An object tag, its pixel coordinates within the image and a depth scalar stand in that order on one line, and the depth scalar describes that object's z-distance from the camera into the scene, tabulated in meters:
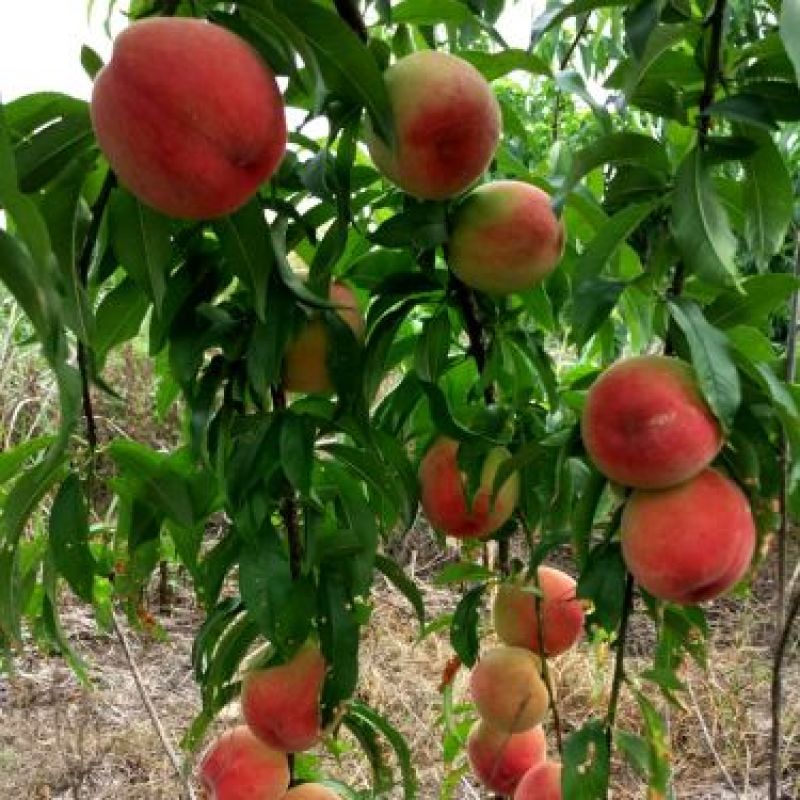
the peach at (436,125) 0.67
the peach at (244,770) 0.96
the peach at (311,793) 0.98
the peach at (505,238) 0.76
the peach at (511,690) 1.03
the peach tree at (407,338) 0.59
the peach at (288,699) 0.92
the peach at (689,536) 0.69
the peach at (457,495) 0.91
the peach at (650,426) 0.66
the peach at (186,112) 0.54
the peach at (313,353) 0.80
